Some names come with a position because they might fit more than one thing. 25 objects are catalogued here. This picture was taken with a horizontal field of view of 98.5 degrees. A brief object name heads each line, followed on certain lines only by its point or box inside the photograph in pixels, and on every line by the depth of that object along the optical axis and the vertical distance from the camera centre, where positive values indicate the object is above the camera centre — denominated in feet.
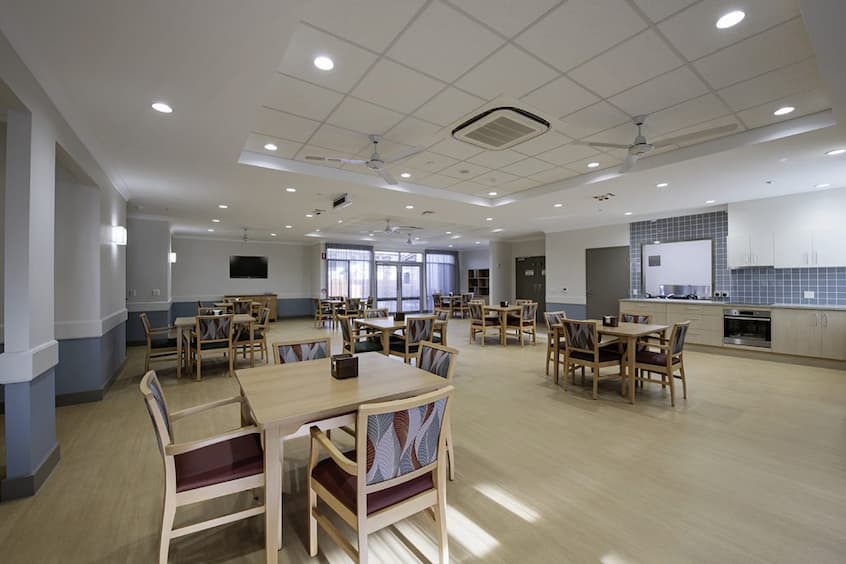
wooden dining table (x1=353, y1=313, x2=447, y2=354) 15.90 -1.93
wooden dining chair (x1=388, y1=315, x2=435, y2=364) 15.55 -2.19
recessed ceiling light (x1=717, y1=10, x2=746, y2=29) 6.92 +5.13
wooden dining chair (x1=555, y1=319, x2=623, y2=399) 13.70 -2.60
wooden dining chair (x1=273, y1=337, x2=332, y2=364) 9.25 -1.73
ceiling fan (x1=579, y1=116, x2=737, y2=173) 10.38 +4.28
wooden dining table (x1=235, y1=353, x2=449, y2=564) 5.39 -1.91
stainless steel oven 19.90 -2.44
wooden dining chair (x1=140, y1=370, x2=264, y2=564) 5.22 -2.85
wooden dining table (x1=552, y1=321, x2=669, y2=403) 13.25 -1.82
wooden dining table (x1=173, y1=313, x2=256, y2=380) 16.57 -1.89
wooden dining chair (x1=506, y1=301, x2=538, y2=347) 24.89 -2.53
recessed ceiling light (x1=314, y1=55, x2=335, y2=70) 8.26 +5.10
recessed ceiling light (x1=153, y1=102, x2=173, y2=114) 9.31 +4.58
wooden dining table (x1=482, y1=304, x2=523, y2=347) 24.85 -1.87
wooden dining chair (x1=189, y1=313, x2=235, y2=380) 16.31 -2.27
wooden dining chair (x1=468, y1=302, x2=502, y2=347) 25.29 -2.66
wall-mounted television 39.00 +1.87
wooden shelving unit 49.06 +0.29
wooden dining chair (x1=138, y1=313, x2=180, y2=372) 16.31 -2.85
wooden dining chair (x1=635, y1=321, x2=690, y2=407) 13.06 -2.80
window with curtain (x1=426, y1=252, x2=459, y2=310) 50.57 +1.57
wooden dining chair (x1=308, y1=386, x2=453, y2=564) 4.68 -2.59
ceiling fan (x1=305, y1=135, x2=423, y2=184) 12.16 +4.27
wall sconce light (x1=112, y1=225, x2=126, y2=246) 15.97 +2.21
